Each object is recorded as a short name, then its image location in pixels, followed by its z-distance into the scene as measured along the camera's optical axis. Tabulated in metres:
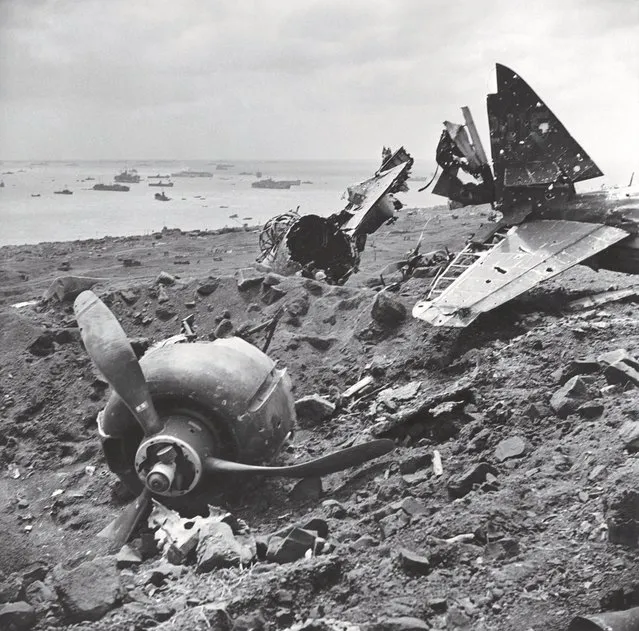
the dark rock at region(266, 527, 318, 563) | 4.70
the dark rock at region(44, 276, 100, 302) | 13.11
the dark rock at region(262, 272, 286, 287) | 11.97
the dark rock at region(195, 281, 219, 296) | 12.35
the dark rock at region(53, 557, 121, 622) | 4.36
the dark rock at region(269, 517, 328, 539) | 5.04
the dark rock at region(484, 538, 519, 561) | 4.16
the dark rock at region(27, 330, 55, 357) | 10.89
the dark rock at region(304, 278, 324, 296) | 11.56
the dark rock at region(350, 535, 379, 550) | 4.69
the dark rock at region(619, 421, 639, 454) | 4.89
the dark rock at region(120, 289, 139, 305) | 12.59
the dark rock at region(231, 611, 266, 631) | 3.82
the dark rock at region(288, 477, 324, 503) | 6.25
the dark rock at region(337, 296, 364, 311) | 10.79
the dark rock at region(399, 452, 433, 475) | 6.01
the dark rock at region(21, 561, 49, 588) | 5.63
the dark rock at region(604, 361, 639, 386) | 6.11
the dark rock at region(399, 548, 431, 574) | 4.11
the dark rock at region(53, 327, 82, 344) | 11.03
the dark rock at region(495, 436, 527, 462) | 5.61
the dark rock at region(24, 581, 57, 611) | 4.60
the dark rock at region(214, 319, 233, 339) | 10.98
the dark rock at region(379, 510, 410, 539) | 4.88
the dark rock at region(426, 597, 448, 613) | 3.72
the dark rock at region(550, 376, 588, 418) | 6.04
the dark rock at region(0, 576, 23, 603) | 4.81
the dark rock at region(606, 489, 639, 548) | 3.90
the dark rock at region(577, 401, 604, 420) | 5.79
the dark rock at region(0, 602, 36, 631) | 4.40
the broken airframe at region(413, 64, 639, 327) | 8.59
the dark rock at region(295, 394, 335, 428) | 8.06
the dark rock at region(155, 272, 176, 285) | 12.81
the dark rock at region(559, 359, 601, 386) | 6.61
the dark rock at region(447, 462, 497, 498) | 5.21
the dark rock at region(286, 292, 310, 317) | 11.18
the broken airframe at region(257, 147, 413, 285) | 13.12
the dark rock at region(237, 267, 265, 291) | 12.13
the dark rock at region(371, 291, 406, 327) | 9.84
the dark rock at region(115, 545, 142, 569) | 5.35
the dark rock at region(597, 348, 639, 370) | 6.34
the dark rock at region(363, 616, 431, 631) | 3.51
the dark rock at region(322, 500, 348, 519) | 5.59
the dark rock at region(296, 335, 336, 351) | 10.10
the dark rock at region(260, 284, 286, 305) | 11.67
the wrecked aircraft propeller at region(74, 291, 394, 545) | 5.72
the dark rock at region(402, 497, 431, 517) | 5.05
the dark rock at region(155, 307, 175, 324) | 11.93
